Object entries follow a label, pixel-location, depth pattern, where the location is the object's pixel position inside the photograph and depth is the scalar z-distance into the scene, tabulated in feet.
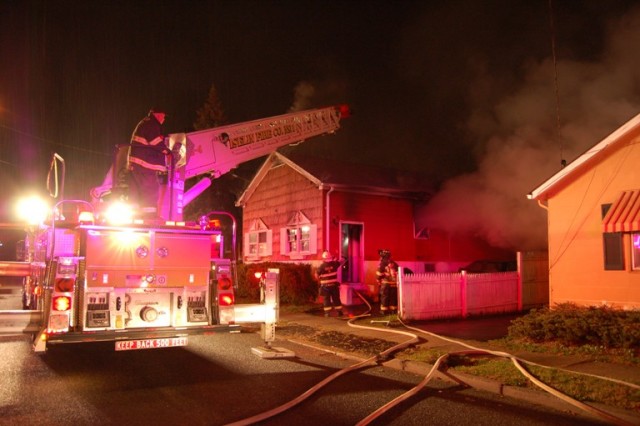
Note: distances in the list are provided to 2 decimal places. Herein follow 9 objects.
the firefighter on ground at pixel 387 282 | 41.06
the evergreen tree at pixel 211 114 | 136.87
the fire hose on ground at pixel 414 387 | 16.75
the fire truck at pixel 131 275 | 22.34
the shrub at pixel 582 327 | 26.27
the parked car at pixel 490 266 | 56.70
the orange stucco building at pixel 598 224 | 34.06
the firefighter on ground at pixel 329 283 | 42.47
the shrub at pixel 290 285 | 52.03
